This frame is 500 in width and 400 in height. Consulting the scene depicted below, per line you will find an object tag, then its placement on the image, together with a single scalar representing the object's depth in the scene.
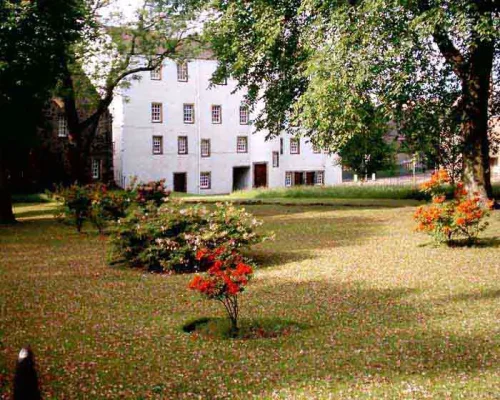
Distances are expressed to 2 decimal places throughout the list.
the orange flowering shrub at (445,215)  15.62
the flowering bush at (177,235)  13.99
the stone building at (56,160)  48.34
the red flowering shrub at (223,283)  8.81
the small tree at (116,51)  33.56
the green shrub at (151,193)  20.29
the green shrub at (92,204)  20.14
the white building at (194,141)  54.03
